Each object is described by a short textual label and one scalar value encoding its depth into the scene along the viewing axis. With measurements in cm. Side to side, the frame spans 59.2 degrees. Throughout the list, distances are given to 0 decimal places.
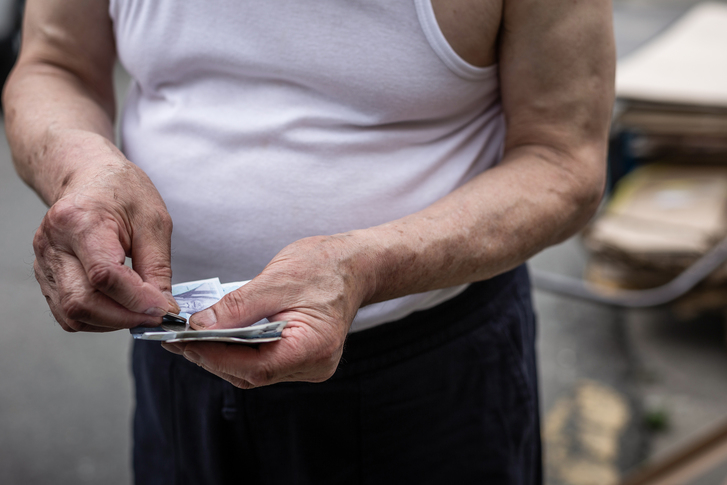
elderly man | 85
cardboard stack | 304
